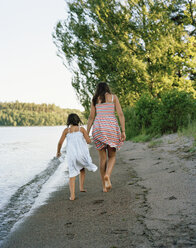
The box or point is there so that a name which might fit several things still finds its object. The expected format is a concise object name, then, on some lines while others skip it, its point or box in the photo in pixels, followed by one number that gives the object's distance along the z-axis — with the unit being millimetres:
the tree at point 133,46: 14781
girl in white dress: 4594
